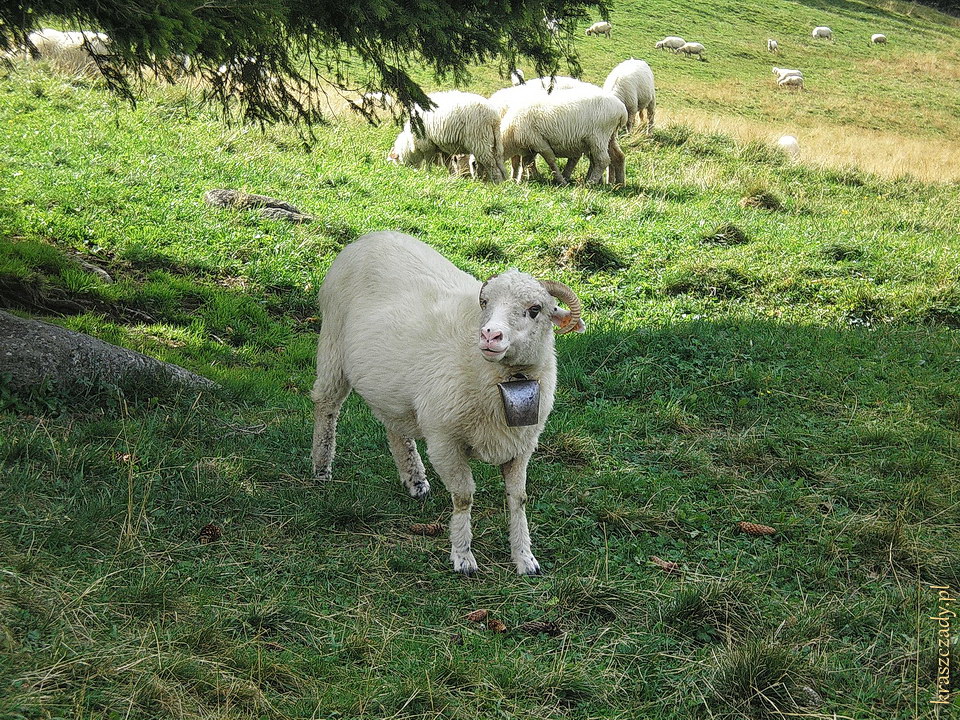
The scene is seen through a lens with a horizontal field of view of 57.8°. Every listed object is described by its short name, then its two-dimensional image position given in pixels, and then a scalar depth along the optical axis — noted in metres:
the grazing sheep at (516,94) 15.29
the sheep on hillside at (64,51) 16.94
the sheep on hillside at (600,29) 33.78
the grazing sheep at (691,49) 33.00
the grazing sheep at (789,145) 17.28
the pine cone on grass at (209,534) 4.63
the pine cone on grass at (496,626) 4.11
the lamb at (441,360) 4.41
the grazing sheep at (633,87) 18.75
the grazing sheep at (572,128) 14.52
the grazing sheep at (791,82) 29.98
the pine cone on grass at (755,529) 5.09
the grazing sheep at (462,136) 14.63
